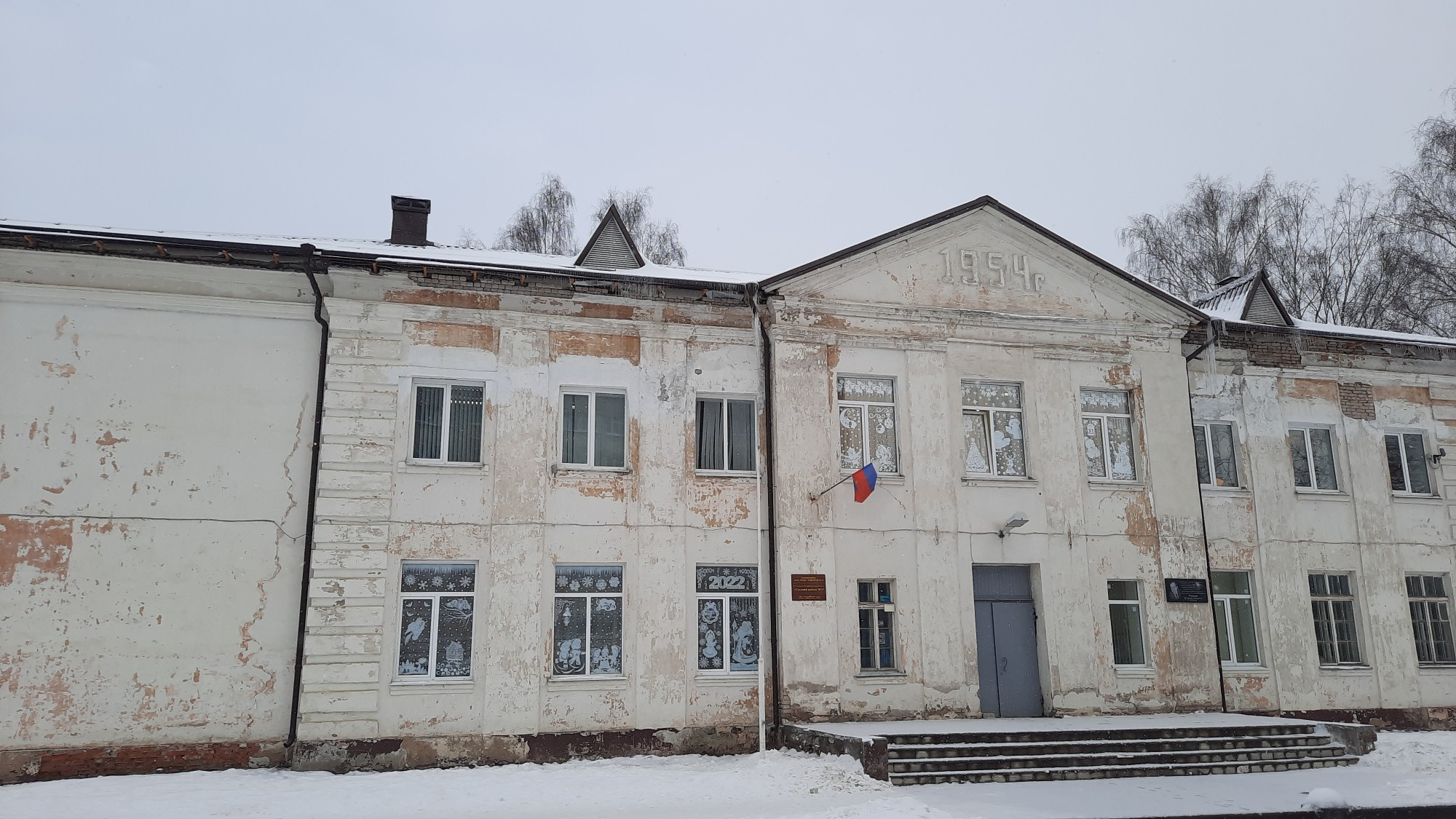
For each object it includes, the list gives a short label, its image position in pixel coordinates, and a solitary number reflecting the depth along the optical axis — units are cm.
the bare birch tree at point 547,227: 2777
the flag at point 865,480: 1464
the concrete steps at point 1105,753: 1216
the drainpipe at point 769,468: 1456
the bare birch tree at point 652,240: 2831
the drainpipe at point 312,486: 1320
